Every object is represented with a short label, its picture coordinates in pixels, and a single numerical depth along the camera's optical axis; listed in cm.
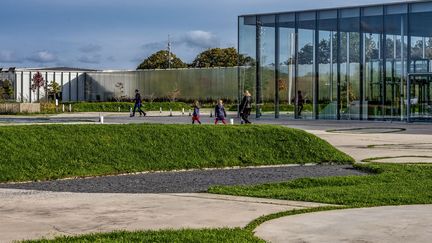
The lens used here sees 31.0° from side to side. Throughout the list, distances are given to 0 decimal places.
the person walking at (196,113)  3588
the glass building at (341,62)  4509
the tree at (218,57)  12019
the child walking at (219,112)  3434
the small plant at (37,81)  9171
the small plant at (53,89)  9706
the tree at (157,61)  12916
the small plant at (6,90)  8798
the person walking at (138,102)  5043
